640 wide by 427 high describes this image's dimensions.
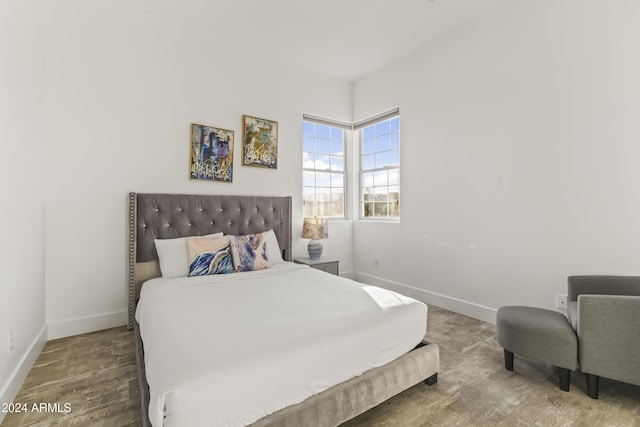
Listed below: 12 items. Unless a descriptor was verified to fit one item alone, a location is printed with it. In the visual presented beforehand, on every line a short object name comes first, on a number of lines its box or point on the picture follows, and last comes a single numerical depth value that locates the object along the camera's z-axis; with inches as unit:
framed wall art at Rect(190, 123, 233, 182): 128.4
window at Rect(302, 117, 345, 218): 167.8
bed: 45.9
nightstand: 144.5
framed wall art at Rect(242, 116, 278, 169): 141.3
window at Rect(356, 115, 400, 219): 159.6
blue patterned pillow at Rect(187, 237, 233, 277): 107.7
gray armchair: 65.9
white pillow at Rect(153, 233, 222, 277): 108.7
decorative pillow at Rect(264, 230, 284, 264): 130.7
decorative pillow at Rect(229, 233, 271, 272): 114.3
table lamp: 150.3
